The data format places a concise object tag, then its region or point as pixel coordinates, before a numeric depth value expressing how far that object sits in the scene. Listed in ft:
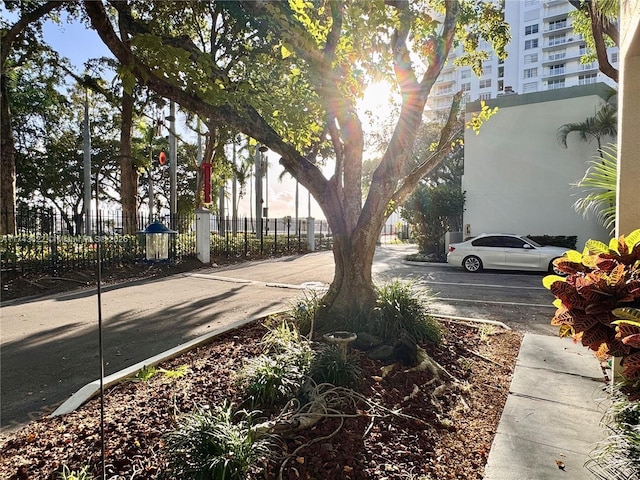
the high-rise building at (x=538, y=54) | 174.60
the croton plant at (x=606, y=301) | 6.47
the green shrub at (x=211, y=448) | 6.68
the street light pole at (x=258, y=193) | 69.46
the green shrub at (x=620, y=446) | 6.47
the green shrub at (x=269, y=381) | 9.66
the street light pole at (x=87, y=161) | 53.36
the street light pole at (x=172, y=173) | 55.77
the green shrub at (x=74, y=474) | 6.66
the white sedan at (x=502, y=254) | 38.91
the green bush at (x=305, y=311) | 15.58
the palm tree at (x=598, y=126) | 41.77
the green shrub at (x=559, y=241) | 43.91
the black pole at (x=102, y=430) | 6.68
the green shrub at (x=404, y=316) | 15.05
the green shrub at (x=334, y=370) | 10.71
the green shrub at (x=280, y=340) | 12.30
